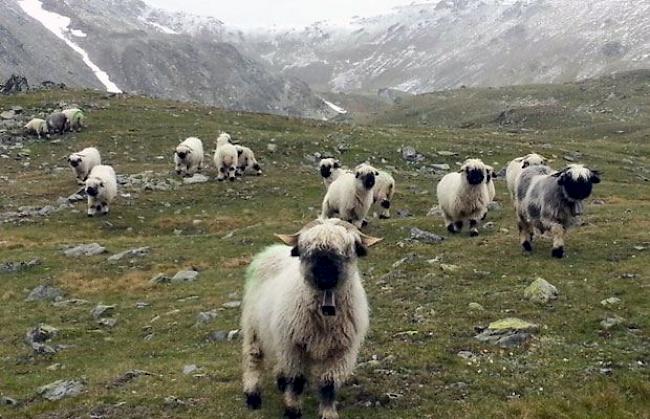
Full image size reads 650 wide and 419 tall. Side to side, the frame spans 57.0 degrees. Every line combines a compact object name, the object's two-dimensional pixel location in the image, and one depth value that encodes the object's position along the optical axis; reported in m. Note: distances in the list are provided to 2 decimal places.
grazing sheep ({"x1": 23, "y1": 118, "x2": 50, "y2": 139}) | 48.66
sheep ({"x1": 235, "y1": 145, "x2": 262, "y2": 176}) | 40.41
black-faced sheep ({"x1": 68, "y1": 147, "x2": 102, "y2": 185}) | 36.62
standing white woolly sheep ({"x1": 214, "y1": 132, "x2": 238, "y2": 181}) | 38.50
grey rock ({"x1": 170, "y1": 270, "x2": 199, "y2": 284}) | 21.31
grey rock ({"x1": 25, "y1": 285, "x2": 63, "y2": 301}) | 20.16
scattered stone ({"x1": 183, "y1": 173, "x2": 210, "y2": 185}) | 37.91
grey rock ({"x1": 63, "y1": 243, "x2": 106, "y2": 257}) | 24.62
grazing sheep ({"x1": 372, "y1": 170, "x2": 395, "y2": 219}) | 30.25
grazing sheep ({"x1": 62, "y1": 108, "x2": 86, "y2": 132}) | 50.19
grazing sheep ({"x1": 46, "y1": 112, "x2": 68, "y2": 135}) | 49.06
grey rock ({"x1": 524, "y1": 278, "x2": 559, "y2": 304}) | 14.51
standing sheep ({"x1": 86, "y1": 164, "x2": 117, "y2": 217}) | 30.38
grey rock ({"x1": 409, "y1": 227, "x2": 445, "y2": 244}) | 22.61
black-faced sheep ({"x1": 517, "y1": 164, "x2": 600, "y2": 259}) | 17.38
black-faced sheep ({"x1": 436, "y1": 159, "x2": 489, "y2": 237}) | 22.78
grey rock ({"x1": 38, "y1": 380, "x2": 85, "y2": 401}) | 11.78
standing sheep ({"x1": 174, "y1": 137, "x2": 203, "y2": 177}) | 39.09
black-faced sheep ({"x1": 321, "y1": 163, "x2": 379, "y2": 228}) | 24.64
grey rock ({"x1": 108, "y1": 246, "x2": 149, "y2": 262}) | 23.80
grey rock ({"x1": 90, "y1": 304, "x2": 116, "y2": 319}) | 17.83
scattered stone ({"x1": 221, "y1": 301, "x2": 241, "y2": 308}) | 17.30
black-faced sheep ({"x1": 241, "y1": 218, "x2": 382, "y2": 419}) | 8.62
